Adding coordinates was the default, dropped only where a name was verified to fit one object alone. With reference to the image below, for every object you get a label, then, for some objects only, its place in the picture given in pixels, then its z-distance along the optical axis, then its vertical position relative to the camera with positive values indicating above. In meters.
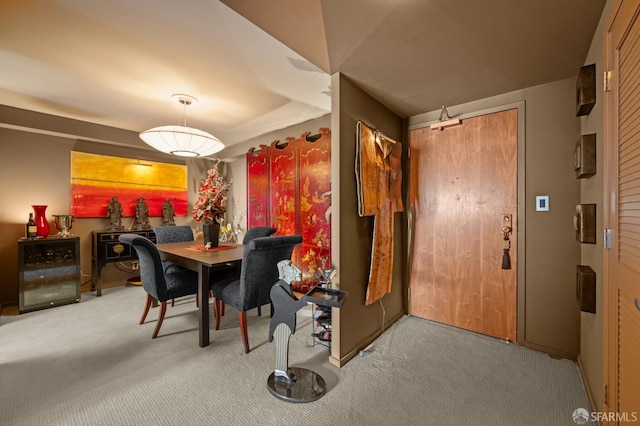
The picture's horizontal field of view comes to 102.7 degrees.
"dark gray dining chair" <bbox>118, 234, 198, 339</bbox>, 2.20 -0.65
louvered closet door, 0.98 +0.00
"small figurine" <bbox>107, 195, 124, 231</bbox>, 3.98 -0.05
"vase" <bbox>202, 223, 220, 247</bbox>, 2.88 -0.25
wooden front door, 2.29 -0.10
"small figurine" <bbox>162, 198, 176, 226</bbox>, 4.50 -0.06
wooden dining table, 2.19 -0.45
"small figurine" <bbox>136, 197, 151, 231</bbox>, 4.20 -0.09
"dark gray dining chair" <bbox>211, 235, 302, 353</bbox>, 2.03 -0.55
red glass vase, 3.23 -0.13
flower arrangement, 2.77 +0.13
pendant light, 2.58 +0.75
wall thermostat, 2.11 +0.07
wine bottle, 3.17 -0.22
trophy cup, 3.36 -0.17
